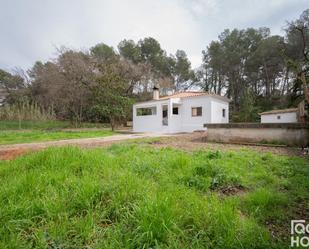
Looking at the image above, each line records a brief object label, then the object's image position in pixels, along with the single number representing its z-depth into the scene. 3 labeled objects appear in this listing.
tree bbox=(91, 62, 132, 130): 15.57
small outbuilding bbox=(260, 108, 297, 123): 14.10
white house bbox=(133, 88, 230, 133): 14.37
